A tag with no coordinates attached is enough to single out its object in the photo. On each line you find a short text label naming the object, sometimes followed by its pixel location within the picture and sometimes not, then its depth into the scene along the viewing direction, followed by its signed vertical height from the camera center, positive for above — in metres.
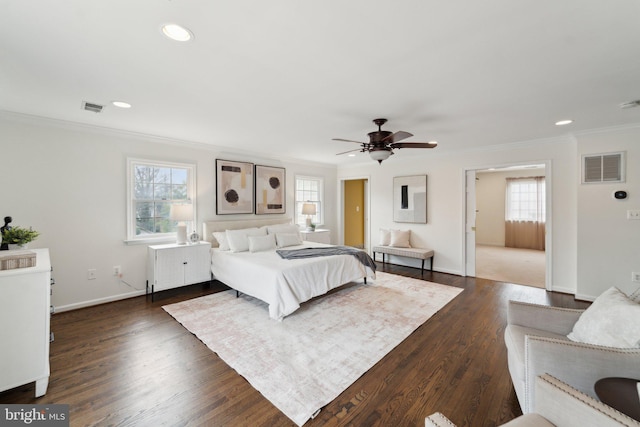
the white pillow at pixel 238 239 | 4.36 -0.46
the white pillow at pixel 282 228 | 5.14 -0.33
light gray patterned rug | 2.01 -1.29
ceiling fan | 3.11 +0.82
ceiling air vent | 2.75 +1.14
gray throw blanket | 3.94 -0.63
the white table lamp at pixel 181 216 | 4.05 -0.06
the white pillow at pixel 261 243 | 4.41 -0.53
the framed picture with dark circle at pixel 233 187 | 4.83 +0.48
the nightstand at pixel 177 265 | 3.75 -0.79
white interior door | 5.02 -0.22
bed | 3.15 -0.83
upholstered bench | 5.21 -0.82
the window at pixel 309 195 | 6.36 +0.44
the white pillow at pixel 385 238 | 5.88 -0.58
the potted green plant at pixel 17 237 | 2.40 -0.23
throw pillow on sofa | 1.41 -0.64
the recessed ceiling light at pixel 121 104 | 2.72 +1.14
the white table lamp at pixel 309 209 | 6.04 +0.07
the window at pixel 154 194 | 3.91 +0.29
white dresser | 1.77 -0.80
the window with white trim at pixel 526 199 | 7.62 +0.38
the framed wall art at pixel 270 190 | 5.41 +0.47
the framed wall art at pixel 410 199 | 5.57 +0.30
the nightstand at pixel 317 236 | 6.00 -0.54
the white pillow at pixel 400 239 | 5.70 -0.58
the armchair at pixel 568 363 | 1.31 -0.79
